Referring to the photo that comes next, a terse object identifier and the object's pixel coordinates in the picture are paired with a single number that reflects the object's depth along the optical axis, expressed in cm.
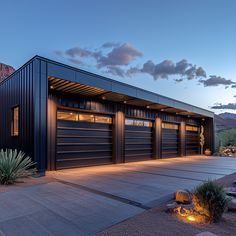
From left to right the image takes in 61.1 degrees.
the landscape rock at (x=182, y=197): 447
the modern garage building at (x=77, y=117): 780
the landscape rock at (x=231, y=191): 509
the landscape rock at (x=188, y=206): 407
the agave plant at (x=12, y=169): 629
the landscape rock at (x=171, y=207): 395
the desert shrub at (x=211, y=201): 342
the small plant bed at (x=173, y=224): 306
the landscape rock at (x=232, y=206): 402
